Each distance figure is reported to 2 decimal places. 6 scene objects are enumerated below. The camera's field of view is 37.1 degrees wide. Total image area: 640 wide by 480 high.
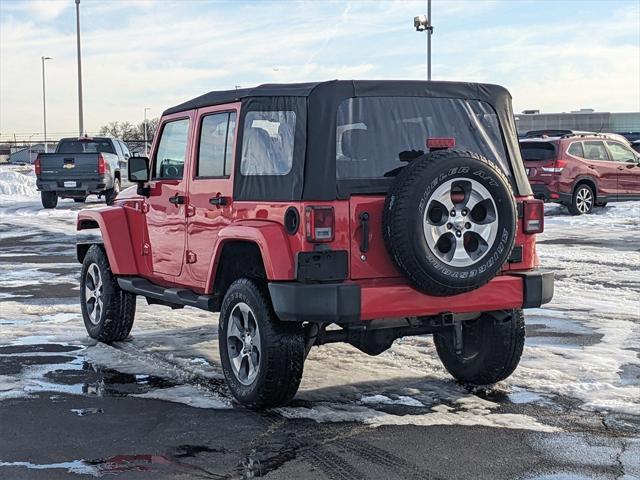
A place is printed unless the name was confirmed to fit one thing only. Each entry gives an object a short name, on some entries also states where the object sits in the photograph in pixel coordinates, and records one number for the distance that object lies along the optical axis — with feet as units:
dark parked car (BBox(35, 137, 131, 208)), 79.51
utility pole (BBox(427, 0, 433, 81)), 108.78
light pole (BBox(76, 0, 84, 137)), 139.85
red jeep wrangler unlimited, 17.79
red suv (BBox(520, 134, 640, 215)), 69.51
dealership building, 298.56
